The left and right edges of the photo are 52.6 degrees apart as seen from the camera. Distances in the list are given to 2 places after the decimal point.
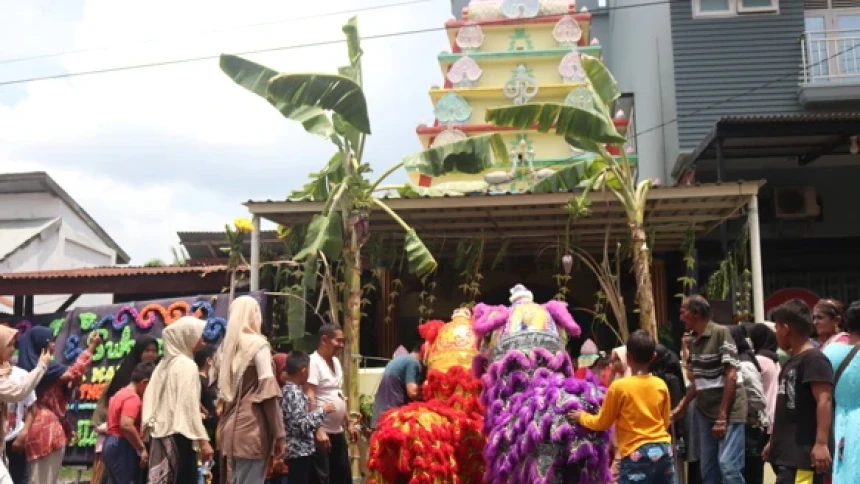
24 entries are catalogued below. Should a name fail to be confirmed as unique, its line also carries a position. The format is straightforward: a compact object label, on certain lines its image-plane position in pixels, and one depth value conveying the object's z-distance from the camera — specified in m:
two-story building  14.24
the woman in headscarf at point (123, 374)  6.38
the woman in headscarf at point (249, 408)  5.30
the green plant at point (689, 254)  10.88
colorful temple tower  15.78
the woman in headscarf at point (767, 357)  6.69
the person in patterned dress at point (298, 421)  5.87
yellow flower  10.91
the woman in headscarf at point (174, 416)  5.45
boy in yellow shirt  4.91
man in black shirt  4.46
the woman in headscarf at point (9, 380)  4.80
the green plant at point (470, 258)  11.93
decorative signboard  9.83
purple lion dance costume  5.24
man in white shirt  6.38
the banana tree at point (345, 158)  8.96
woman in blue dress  4.17
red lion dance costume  5.70
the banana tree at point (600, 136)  9.61
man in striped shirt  5.98
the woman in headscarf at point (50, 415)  6.07
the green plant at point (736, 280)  10.66
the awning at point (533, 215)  10.23
